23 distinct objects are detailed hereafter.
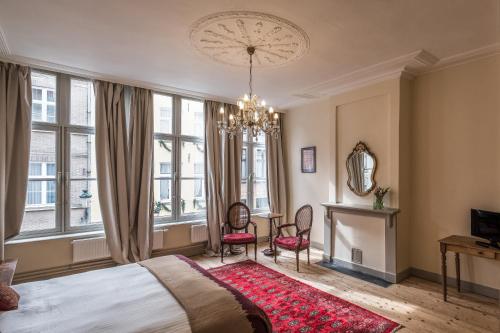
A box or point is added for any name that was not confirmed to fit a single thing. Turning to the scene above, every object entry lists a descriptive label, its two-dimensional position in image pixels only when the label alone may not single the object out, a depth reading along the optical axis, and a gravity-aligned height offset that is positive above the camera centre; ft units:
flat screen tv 9.61 -2.00
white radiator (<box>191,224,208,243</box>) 15.83 -3.67
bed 5.46 -3.09
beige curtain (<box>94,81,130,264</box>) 13.04 +0.24
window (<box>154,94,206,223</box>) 15.52 +0.68
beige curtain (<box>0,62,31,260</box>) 11.07 +1.34
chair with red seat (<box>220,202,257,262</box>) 15.37 -3.04
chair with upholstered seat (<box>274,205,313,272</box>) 13.73 -3.49
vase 12.41 -1.51
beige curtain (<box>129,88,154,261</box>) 13.87 -0.17
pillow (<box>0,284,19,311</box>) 6.06 -2.92
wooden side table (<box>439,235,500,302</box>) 9.30 -2.81
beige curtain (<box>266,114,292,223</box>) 19.12 -0.31
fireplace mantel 12.00 -3.07
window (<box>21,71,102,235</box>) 12.19 +0.55
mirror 13.25 +0.07
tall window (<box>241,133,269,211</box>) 18.98 -0.17
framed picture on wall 17.71 +0.75
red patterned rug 8.61 -4.94
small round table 16.28 -4.38
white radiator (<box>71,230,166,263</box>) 12.47 -3.68
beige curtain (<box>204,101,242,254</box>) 16.33 -0.02
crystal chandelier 10.01 +1.98
